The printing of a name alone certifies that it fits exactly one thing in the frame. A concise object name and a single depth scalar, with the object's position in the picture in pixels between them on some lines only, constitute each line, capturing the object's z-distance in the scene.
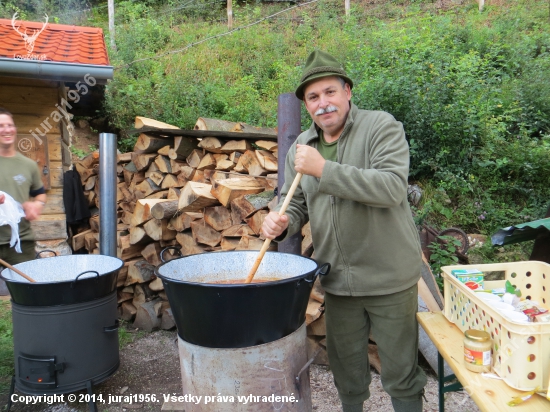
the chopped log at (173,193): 4.19
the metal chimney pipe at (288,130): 2.71
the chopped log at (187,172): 4.21
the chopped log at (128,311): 4.34
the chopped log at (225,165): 4.01
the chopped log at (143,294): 4.26
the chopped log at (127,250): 4.27
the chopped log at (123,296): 4.41
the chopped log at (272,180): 3.61
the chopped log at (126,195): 4.81
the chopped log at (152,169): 4.56
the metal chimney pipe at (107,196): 3.85
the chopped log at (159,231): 3.91
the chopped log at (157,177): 4.47
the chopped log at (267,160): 3.76
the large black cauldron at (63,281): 2.49
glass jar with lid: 1.40
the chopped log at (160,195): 4.40
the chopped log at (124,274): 4.33
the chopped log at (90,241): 5.12
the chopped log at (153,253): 4.10
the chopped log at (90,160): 5.63
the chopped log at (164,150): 4.44
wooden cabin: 4.38
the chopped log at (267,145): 3.90
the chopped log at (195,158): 4.22
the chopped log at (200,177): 4.10
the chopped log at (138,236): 4.09
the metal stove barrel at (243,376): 1.72
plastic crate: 1.25
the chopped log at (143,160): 4.58
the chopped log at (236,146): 3.99
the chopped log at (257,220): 3.24
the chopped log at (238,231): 3.33
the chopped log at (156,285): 4.13
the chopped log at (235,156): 4.01
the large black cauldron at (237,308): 1.61
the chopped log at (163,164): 4.41
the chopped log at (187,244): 3.67
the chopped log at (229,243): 3.44
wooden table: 1.22
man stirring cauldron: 1.90
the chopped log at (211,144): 4.06
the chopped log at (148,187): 4.51
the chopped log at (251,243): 3.25
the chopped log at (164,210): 3.77
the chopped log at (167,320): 4.03
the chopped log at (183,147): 4.28
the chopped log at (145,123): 4.67
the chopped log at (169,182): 4.34
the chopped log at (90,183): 5.64
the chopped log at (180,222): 3.71
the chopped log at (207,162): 4.12
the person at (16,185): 3.03
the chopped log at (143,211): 3.90
